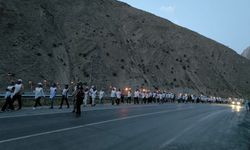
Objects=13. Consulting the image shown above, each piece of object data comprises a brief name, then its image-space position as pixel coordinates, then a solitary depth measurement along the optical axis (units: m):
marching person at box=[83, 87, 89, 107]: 13.54
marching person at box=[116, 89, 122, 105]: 16.54
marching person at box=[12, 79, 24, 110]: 9.48
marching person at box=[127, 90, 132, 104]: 19.13
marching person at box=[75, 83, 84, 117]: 8.27
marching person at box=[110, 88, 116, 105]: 16.92
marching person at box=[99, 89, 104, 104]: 16.03
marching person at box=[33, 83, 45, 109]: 10.86
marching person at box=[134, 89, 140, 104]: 19.48
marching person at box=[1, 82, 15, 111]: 9.11
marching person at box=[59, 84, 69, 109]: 11.30
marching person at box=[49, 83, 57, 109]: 11.42
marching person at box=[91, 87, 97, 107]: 14.33
